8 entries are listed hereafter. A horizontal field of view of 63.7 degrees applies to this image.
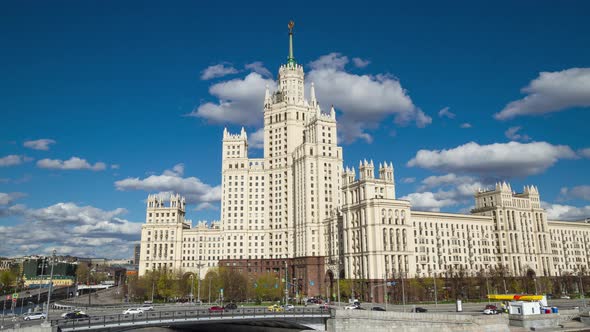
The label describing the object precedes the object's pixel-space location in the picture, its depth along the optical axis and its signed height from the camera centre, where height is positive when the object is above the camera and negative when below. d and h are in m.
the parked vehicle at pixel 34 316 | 86.11 -7.94
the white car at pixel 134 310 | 90.79 -7.62
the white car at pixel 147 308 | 102.09 -8.08
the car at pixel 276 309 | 86.19 -7.35
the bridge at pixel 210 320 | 61.78 -7.21
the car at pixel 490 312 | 91.12 -8.76
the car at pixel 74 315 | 81.43 -7.39
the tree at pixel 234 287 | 155.00 -5.72
